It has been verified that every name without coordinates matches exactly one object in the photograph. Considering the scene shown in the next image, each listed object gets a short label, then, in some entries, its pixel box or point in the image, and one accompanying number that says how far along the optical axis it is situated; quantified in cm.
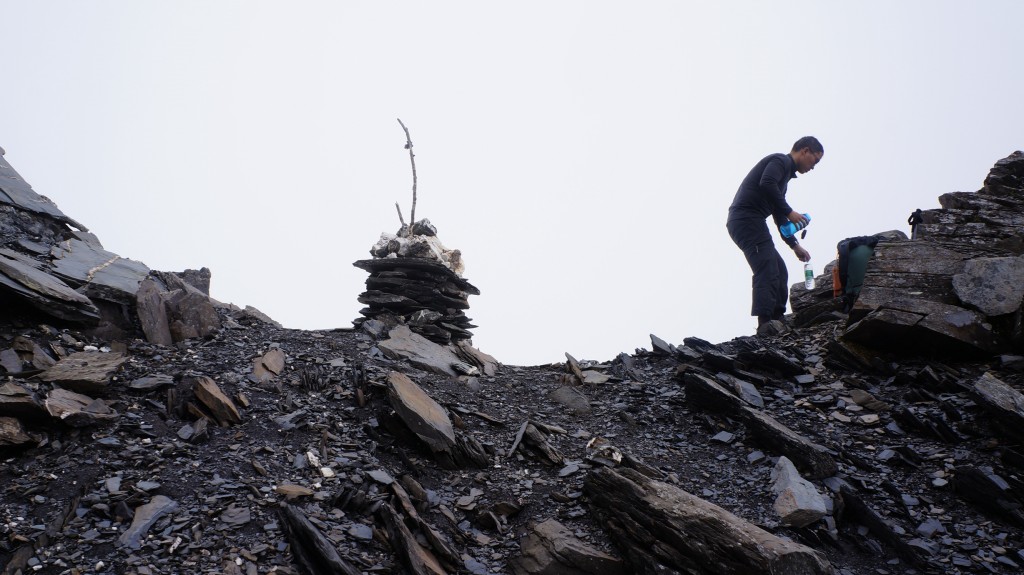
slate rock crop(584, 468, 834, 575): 475
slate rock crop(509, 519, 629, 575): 537
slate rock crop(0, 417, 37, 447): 560
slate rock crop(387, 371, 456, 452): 715
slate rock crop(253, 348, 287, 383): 823
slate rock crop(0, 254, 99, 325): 728
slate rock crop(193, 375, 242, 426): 693
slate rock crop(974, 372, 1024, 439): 645
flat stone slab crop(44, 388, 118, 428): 606
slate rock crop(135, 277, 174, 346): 857
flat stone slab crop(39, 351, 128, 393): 659
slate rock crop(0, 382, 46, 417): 584
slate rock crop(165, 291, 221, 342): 910
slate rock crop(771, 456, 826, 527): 579
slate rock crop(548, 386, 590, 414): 919
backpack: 1065
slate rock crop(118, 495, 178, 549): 491
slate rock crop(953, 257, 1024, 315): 832
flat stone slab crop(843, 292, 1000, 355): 815
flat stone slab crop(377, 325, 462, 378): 1012
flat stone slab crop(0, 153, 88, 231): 961
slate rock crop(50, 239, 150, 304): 855
